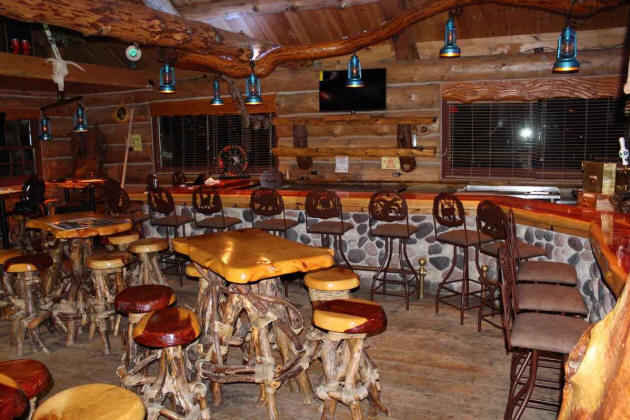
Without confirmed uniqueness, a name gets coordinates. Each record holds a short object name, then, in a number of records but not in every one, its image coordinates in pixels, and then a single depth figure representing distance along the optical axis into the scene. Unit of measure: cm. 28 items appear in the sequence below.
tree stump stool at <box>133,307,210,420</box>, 293
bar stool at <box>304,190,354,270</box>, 520
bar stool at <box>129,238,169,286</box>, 451
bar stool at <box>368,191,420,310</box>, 500
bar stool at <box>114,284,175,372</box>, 339
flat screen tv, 743
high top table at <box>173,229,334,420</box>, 307
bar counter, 284
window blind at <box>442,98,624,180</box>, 675
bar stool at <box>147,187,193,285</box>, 588
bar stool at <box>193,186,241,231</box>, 574
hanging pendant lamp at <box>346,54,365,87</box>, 530
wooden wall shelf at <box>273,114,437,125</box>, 721
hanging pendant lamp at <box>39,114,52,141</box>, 720
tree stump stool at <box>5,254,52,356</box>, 424
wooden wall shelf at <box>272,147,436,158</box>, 696
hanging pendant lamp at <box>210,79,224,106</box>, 637
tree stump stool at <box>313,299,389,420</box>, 285
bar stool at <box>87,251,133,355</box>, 427
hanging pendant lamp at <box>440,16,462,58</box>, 494
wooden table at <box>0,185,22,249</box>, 745
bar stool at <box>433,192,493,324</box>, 462
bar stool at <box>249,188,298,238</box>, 541
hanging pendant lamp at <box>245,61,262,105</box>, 548
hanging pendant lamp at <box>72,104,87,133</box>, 634
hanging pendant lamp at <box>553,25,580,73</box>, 430
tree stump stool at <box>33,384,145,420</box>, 185
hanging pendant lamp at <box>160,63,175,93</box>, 527
